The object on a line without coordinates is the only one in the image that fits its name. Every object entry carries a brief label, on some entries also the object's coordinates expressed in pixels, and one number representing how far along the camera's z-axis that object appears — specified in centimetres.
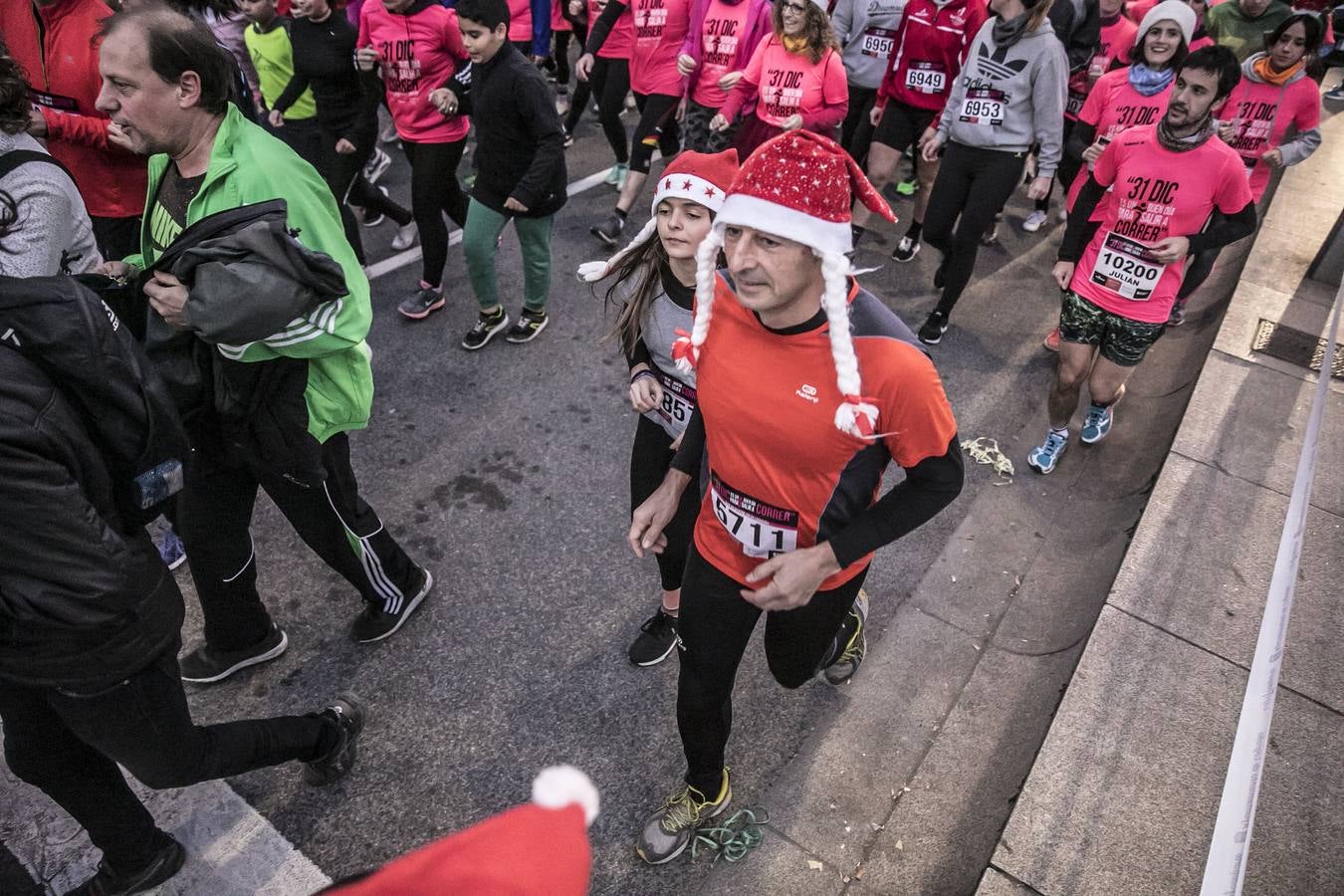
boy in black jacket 429
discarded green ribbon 272
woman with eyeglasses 523
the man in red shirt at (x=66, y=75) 329
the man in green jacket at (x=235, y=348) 233
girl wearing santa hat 259
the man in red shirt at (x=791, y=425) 190
